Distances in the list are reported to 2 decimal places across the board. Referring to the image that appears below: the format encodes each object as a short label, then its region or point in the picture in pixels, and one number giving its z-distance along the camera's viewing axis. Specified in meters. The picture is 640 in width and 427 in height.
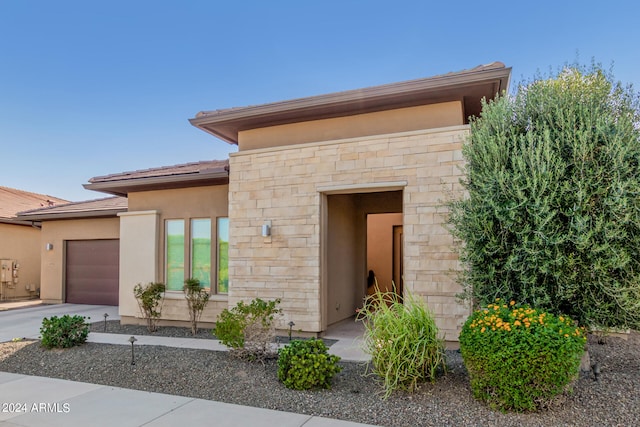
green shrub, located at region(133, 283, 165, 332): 9.45
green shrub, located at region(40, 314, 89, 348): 7.51
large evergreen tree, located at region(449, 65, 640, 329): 4.77
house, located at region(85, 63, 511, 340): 7.49
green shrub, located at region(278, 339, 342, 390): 5.14
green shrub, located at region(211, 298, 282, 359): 6.40
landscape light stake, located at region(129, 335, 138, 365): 6.36
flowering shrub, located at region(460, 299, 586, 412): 4.17
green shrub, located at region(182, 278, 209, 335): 9.32
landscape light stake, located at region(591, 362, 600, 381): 5.16
